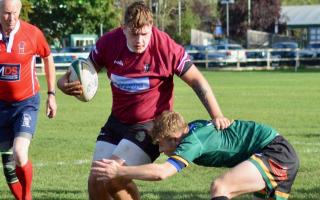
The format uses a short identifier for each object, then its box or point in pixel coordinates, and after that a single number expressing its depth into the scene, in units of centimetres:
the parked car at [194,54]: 4872
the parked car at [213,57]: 4806
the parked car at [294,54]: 4919
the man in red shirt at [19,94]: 782
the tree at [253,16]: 8081
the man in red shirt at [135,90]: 670
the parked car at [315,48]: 5028
